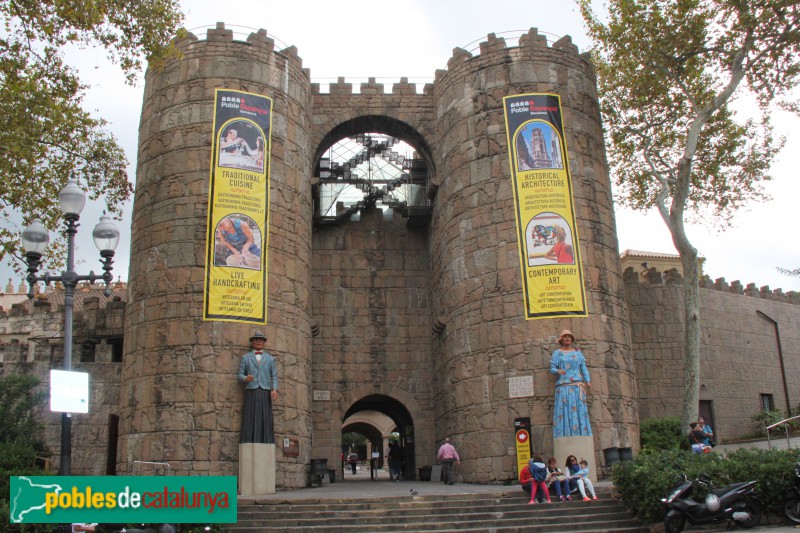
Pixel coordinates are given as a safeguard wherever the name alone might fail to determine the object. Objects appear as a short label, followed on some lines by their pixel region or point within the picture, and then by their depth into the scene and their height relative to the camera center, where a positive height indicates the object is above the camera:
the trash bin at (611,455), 18.31 -0.22
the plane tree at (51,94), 13.72 +7.24
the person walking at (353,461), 35.21 -0.30
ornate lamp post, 10.27 +3.03
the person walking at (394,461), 25.70 -0.27
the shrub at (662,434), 21.14 +0.29
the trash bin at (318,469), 20.94 -0.37
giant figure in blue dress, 18.20 +1.30
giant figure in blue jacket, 18.12 +1.59
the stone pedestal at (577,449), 17.97 -0.04
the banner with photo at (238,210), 19.00 +6.30
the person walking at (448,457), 19.73 -0.15
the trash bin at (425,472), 23.16 -0.60
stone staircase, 13.50 -1.14
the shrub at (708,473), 12.38 -0.50
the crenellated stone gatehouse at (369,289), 18.61 +4.59
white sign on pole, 8.95 +0.84
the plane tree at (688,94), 20.66 +10.08
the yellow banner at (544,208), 19.59 +6.29
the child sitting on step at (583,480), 14.96 -0.64
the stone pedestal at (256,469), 17.61 -0.28
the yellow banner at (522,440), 18.70 +0.22
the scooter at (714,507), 11.84 -0.99
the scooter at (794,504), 11.95 -1.00
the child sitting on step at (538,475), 14.89 -0.52
